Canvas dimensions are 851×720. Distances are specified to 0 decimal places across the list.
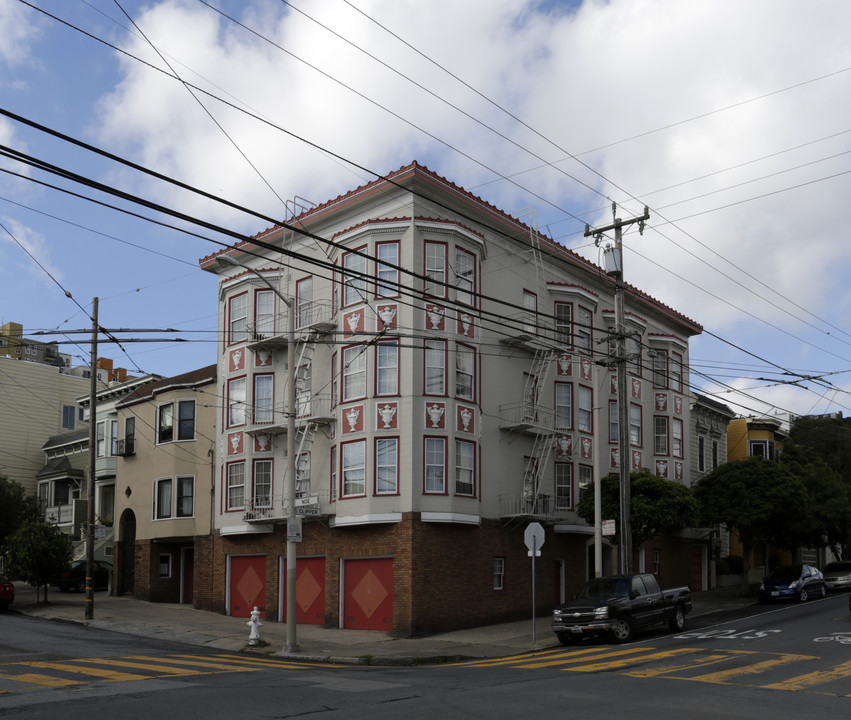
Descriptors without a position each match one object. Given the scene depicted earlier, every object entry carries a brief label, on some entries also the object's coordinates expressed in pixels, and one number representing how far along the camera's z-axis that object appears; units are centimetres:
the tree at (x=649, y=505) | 3083
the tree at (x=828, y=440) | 5447
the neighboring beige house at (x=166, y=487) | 3666
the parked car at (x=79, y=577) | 4038
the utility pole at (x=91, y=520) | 2898
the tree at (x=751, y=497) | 3616
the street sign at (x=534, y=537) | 2409
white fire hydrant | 2397
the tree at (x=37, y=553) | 3394
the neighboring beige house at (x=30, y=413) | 5431
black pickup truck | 2294
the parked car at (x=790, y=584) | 3416
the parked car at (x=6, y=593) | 3183
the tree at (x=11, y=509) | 4112
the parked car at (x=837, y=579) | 4116
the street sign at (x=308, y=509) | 2931
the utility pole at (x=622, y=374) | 2619
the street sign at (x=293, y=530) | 2280
